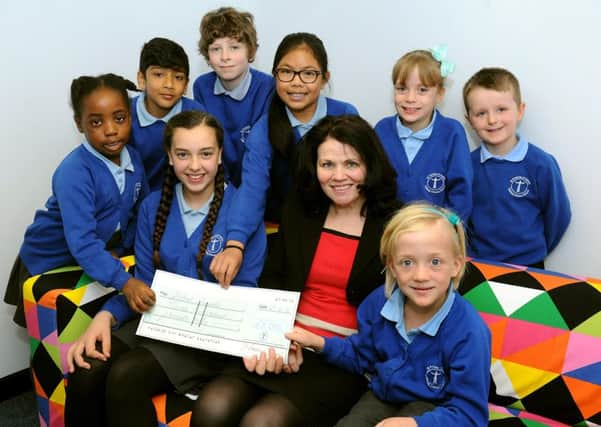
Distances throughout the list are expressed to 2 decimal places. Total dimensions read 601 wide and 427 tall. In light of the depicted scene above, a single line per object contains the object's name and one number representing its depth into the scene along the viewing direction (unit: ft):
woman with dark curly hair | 5.42
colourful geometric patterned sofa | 5.52
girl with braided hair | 5.58
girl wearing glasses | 6.58
